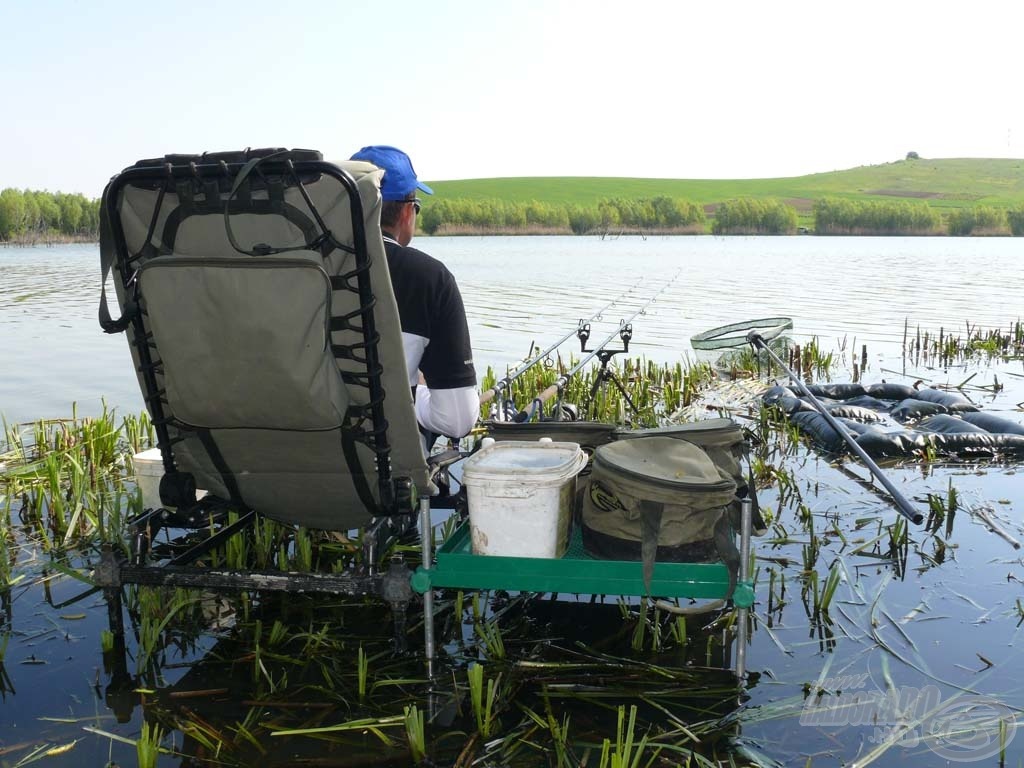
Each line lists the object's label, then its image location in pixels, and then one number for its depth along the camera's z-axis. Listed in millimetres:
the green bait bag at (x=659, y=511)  3029
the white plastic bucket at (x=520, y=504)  3025
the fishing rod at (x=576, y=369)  4789
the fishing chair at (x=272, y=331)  2834
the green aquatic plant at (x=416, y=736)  2785
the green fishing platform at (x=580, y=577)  3027
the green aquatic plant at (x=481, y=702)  2930
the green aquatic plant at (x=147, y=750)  2623
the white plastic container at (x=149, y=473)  4719
